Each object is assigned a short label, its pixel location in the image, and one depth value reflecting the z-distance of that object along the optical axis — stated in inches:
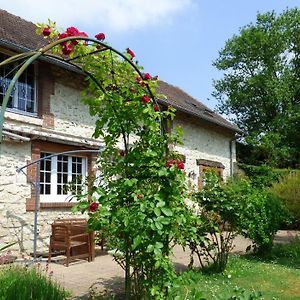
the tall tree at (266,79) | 1055.6
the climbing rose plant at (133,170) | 153.1
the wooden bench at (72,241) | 319.3
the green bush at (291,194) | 422.9
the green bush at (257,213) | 299.3
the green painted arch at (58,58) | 115.8
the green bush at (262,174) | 756.0
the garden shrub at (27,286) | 176.6
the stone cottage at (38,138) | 372.2
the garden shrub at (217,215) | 287.3
